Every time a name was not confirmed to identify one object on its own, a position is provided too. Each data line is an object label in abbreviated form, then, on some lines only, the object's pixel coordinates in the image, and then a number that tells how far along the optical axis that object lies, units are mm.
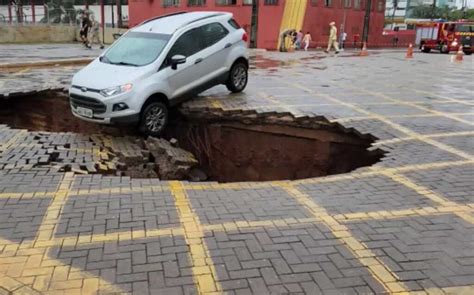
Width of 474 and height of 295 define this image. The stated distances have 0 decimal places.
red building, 31453
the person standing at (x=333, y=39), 28320
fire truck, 33750
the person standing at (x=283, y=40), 29314
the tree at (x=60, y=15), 40812
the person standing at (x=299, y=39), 31516
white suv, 8000
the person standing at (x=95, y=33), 31916
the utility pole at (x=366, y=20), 37366
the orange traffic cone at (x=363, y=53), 28138
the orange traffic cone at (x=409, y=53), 27330
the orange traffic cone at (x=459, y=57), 25438
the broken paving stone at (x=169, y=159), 7566
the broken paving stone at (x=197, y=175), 8223
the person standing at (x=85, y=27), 26969
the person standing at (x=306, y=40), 31094
